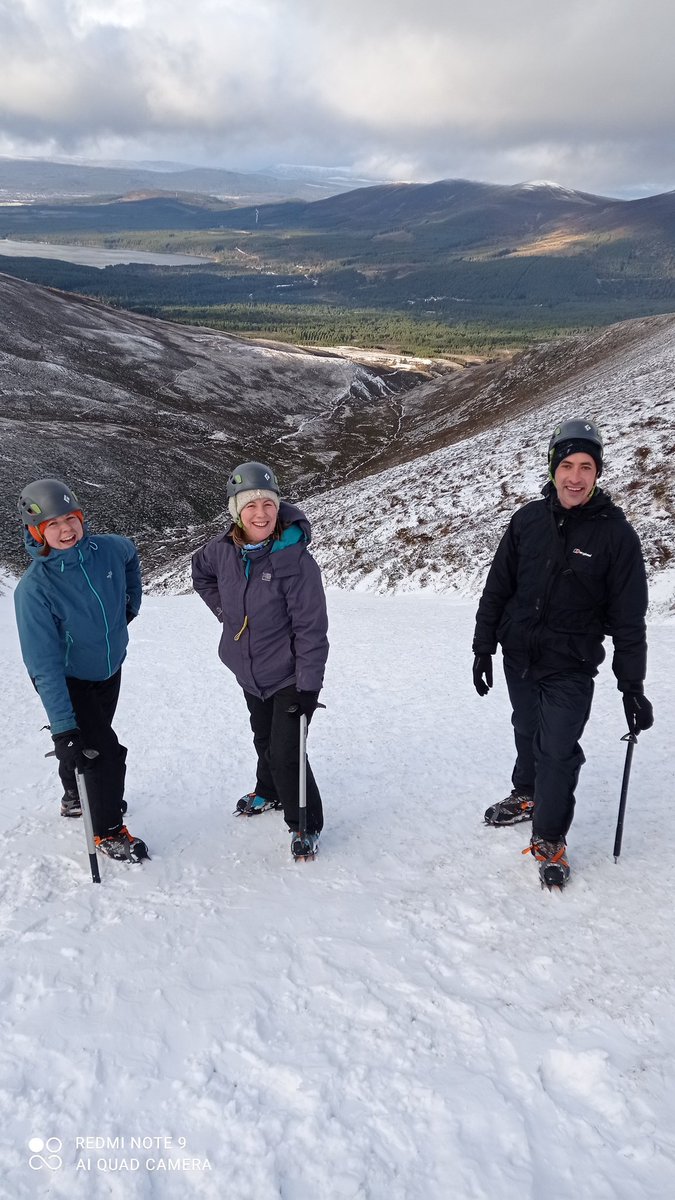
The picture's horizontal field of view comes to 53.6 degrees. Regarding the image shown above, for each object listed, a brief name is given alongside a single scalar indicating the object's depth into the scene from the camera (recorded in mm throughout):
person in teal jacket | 5863
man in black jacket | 5559
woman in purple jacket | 5875
